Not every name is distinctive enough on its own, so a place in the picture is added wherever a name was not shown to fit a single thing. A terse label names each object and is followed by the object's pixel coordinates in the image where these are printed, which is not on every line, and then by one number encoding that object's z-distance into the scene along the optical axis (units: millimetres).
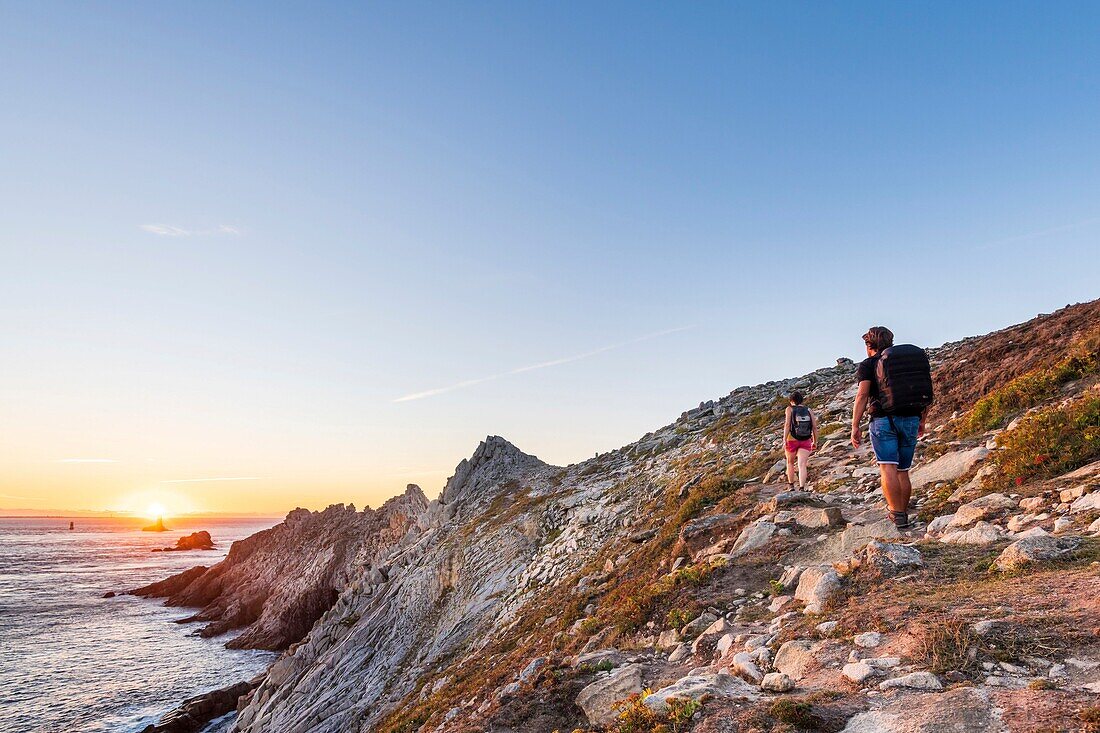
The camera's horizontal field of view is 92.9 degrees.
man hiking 9031
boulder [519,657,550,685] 9621
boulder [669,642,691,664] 8156
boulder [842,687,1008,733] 4211
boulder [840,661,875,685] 5375
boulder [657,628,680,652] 8836
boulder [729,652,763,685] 6281
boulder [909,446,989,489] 11133
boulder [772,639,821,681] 6027
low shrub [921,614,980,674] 5062
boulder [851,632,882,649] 5965
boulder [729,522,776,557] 11125
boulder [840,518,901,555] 9352
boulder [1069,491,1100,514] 7587
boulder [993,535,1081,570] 6715
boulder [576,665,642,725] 7336
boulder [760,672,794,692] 5781
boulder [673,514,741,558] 12695
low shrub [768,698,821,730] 4887
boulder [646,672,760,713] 5898
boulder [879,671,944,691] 4883
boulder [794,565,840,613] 7580
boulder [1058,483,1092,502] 8000
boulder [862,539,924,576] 7707
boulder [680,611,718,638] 8773
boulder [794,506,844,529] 10703
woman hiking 14148
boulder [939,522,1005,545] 8000
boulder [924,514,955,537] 8914
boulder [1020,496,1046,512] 8297
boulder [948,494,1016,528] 8641
